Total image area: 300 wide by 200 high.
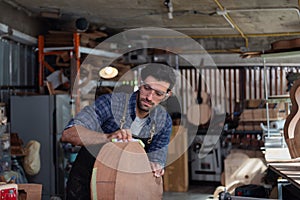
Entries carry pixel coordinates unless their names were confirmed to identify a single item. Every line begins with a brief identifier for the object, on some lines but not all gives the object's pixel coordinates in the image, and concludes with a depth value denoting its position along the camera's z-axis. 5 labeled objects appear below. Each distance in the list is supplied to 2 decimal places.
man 2.36
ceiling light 5.17
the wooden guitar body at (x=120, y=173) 1.76
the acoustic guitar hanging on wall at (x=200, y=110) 8.38
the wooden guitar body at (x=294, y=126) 2.31
